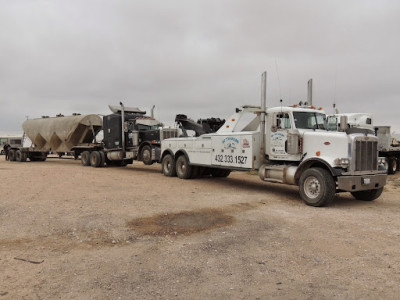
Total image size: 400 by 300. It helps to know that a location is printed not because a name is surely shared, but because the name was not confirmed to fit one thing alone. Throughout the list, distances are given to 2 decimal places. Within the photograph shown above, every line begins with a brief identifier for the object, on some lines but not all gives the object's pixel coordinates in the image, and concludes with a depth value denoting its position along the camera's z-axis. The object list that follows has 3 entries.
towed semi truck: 18.23
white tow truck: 8.88
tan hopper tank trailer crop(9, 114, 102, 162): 22.98
